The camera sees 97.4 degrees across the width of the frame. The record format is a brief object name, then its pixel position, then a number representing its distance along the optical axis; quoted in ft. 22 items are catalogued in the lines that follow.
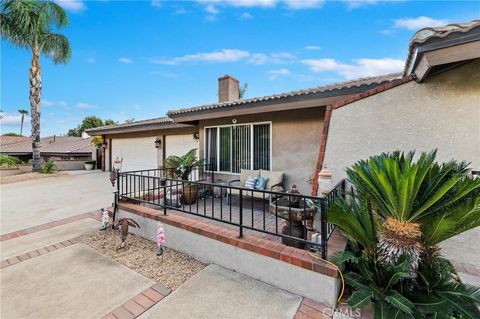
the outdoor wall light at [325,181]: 9.96
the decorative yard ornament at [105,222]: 16.51
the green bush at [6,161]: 48.95
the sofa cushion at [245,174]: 22.01
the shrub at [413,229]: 7.41
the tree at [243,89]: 78.86
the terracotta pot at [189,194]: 20.28
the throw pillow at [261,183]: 20.65
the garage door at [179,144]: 36.47
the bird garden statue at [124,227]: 13.64
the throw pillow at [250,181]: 21.11
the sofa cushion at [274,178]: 20.70
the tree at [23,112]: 179.01
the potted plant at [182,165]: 22.68
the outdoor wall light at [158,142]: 40.66
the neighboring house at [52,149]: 85.66
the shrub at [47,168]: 48.70
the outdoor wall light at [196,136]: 33.98
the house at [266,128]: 17.34
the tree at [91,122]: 139.54
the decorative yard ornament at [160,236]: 12.49
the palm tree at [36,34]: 43.98
